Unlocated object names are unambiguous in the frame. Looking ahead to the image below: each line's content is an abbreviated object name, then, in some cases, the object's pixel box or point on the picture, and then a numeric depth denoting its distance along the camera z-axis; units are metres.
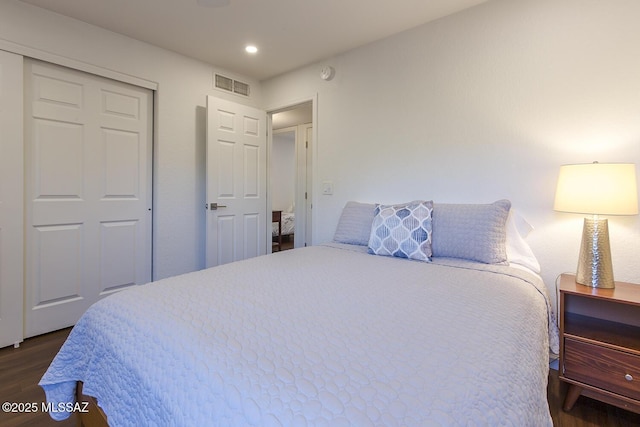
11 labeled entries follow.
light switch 2.98
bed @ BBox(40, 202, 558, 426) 0.62
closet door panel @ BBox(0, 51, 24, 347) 2.06
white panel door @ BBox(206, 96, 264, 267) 3.05
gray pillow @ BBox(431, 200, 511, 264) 1.80
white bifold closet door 2.25
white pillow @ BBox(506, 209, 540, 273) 1.86
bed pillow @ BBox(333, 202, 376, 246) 2.36
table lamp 1.47
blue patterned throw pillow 1.91
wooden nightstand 1.38
